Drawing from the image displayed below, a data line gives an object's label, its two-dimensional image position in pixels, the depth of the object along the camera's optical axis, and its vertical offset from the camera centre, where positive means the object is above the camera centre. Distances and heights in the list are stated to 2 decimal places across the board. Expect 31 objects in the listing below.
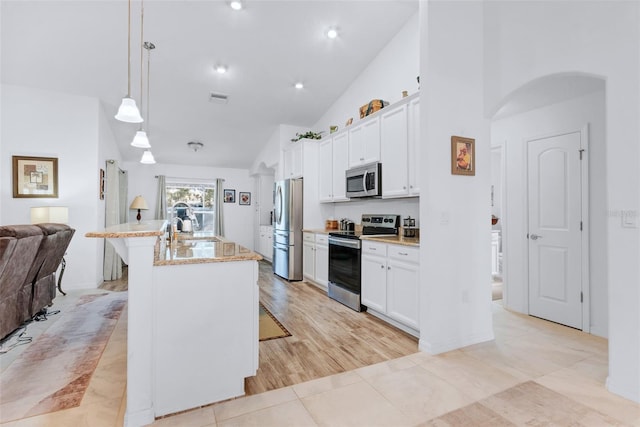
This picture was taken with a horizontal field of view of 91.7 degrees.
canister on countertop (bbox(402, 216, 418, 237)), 3.44 -0.13
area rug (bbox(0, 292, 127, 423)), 1.92 -1.15
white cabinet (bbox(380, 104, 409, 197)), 3.41 +0.75
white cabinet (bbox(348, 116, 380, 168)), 3.88 +0.98
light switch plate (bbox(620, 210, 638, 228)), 1.93 -0.02
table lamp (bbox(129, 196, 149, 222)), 6.72 +0.26
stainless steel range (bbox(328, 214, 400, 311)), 3.67 -0.53
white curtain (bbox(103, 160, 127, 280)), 5.27 +0.05
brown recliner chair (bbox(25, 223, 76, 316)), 3.04 -0.52
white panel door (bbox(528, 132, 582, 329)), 3.12 -0.13
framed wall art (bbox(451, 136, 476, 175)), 2.72 +0.54
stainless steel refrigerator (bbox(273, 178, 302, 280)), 5.27 -0.20
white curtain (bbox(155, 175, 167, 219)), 7.40 +0.43
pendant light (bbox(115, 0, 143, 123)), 2.47 +0.84
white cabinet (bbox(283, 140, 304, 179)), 5.38 +1.00
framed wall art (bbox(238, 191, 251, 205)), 8.36 +0.49
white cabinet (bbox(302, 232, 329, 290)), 4.49 -0.65
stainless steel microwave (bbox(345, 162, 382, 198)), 3.80 +0.46
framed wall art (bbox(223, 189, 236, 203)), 8.18 +0.53
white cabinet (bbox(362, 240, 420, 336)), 2.85 -0.68
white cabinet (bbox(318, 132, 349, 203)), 4.61 +0.77
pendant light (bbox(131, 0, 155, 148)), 3.38 +0.83
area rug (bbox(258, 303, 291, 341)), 2.93 -1.13
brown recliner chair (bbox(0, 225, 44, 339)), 2.43 -0.47
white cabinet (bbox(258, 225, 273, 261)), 6.95 -0.59
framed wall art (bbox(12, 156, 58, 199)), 4.30 +0.56
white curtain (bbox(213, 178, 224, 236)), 7.92 +0.18
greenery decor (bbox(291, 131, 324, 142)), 5.42 +1.41
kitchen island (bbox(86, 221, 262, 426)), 1.71 -0.65
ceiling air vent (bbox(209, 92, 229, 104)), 4.96 +1.92
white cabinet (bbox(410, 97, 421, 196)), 3.22 +0.74
